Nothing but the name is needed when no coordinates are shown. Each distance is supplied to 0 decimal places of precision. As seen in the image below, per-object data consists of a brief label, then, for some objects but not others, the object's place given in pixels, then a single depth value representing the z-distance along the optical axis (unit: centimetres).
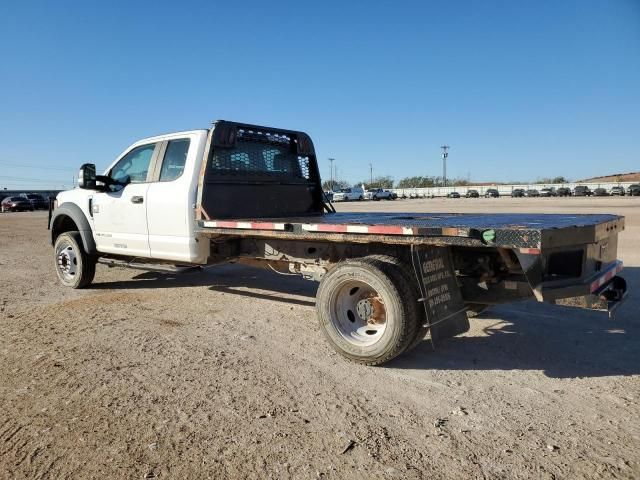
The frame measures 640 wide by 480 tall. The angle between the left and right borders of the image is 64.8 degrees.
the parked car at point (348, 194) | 5975
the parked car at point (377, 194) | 6375
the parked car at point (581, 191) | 6489
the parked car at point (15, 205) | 4200
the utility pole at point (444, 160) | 10559
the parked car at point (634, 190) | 5916
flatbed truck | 380
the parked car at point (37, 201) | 4459
